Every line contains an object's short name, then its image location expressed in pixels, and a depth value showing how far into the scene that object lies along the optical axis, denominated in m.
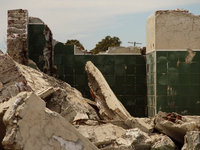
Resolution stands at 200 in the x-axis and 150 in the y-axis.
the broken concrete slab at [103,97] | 11.37
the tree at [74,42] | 54.00
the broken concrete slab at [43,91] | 8.62
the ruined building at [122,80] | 8.86
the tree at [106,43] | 56.88
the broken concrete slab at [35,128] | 5.30
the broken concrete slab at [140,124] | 9.91
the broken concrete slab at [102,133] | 8.26
